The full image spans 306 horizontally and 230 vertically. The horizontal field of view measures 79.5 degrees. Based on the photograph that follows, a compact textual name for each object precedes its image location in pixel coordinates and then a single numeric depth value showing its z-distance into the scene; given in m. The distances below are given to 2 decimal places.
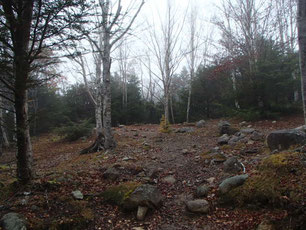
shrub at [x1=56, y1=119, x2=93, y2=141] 10.30
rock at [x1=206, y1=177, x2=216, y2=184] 3.35
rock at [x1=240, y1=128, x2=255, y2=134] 6.80
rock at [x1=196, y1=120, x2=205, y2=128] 10.65
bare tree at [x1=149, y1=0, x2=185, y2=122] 12.46
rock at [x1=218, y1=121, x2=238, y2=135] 7.58
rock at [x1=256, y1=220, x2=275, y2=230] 2.00
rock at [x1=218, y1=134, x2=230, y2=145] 6.14
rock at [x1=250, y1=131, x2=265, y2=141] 5.62
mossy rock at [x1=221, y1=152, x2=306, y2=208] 2.28
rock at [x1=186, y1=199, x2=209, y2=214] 2.59
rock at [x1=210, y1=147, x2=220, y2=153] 5.12
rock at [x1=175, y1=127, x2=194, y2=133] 9.57
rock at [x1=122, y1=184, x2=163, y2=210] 2.71
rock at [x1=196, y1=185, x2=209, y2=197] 2.99
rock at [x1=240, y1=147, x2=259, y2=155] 4.51
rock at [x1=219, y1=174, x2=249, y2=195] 2.83
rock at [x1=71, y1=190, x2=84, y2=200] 2.89
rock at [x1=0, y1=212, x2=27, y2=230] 2.04
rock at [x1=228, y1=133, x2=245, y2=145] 5.82
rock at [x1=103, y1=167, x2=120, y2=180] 3.86
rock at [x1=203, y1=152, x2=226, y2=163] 4.23
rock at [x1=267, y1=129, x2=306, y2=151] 3.63
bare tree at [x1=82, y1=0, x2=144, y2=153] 6.88
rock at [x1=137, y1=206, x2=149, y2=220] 2.55
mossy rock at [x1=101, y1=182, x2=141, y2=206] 2.91
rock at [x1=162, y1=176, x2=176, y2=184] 3.71
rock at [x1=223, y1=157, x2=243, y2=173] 3.49
